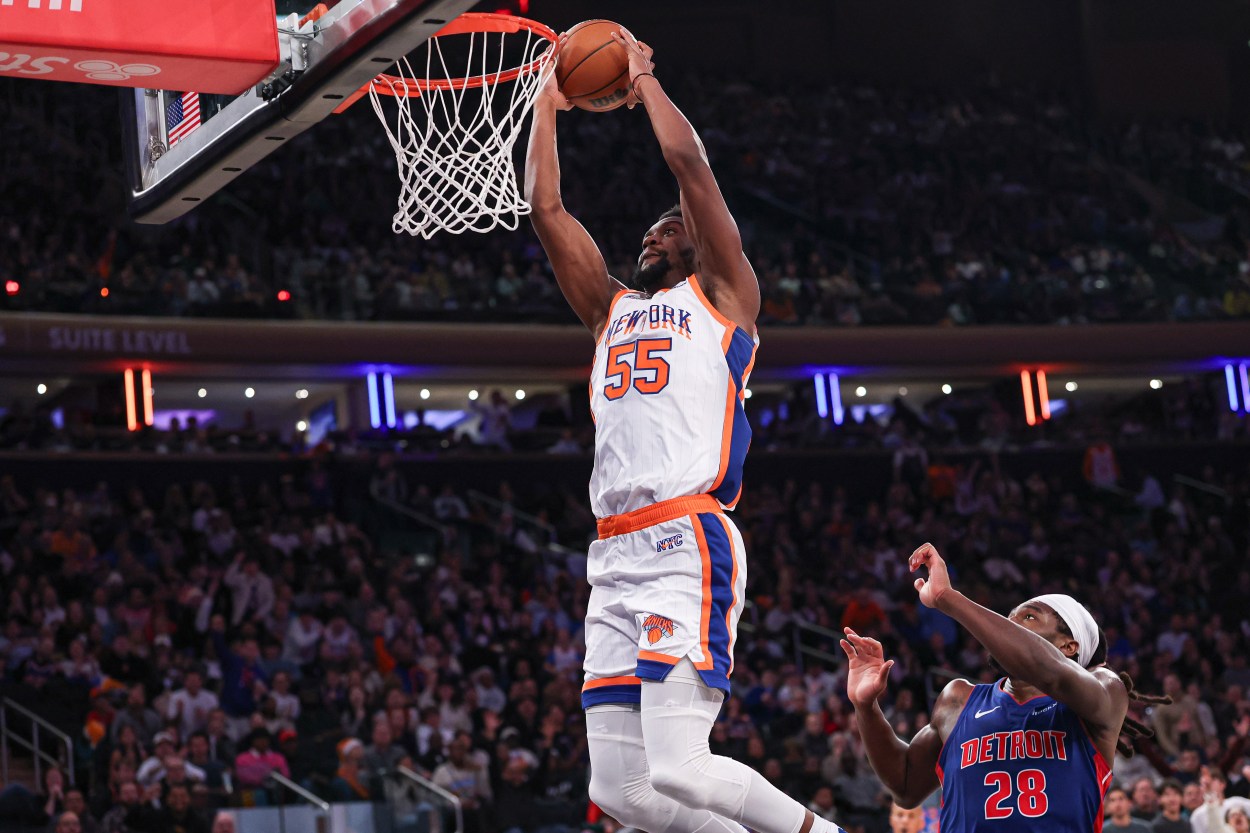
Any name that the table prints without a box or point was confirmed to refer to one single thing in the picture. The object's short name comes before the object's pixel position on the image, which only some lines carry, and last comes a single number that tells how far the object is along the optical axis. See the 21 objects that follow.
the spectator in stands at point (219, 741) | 12.70
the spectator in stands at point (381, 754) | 12.45
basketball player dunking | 4.43
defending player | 4.49
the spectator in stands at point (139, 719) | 12.96
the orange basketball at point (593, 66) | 5.12
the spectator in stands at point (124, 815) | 11.16
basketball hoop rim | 5.91
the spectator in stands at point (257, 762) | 12.54
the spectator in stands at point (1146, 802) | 11.90
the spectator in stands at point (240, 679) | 14.26
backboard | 5.25
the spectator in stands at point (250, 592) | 16.31
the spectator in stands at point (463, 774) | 12.83
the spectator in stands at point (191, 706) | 13.44
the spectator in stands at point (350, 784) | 12.05
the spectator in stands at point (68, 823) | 10.71
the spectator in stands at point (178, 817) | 11.12
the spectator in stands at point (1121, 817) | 11.10
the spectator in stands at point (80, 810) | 11.10
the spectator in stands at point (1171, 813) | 11.49
